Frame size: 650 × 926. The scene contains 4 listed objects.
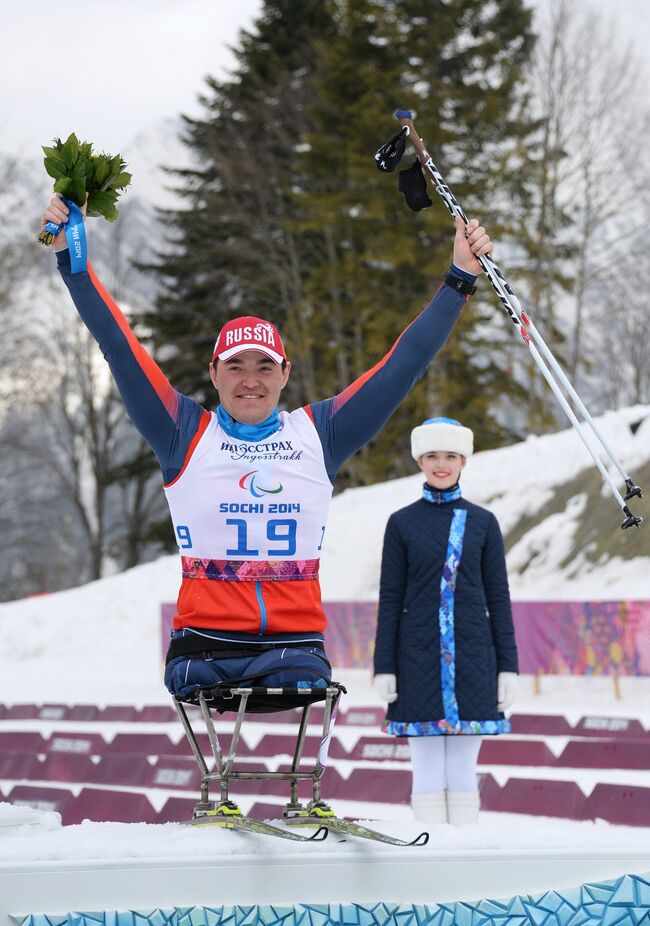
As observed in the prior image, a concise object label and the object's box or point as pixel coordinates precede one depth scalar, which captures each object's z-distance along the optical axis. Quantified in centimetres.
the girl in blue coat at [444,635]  1177
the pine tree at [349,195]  6506
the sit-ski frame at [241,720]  639
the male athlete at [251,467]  671
